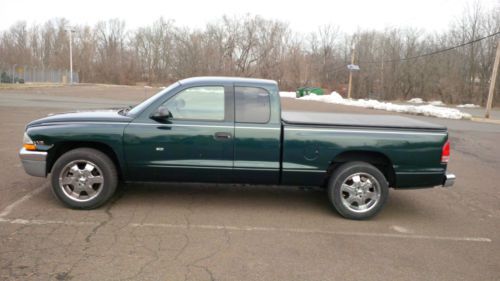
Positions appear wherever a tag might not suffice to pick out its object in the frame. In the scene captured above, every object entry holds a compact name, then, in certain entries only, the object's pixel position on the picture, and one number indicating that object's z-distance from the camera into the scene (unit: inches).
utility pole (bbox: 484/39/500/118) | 907.4
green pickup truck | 180.7
